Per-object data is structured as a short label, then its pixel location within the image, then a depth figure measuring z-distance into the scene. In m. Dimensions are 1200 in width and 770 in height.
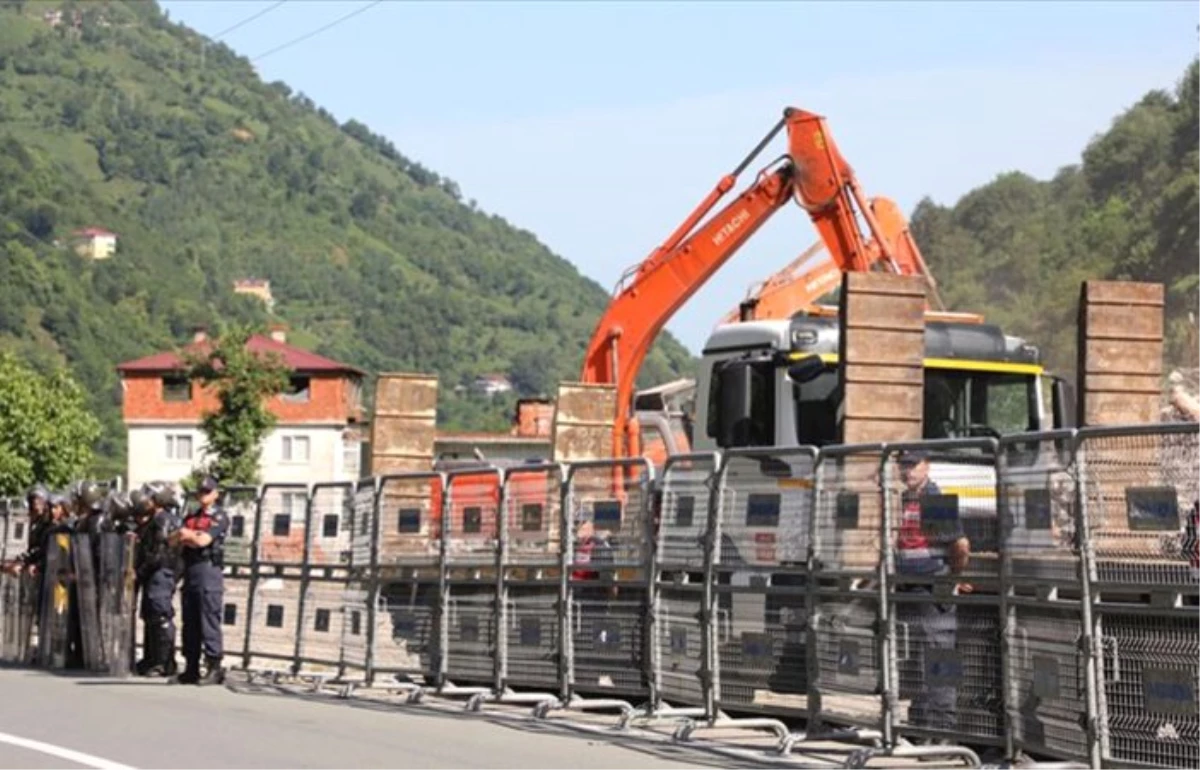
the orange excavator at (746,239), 28.50
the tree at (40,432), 110.56
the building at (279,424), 134.38
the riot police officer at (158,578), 22.05
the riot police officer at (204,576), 20.77
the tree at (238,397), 105.75
